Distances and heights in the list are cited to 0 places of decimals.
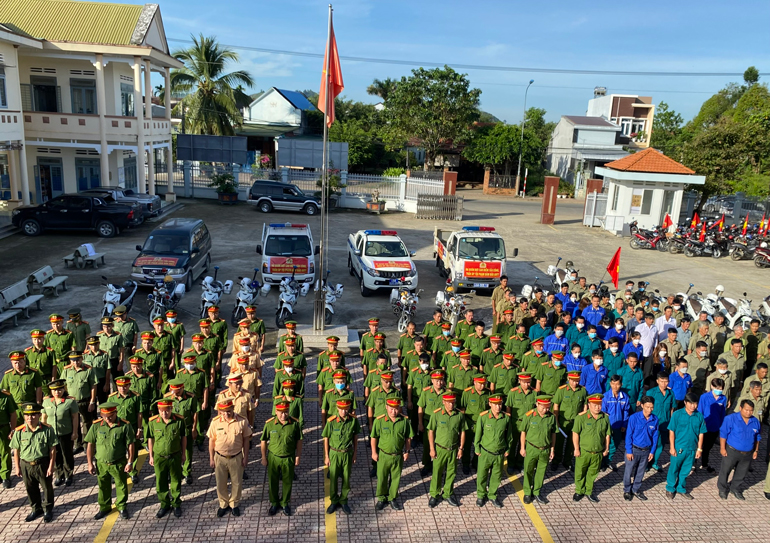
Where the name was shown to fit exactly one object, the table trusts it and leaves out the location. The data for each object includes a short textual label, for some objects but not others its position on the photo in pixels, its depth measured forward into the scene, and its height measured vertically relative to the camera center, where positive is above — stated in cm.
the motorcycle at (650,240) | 2500 -303
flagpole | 1127 -69
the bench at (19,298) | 1305 -367
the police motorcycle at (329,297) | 1324 -324
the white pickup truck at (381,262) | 1579 -292
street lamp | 4573 +90
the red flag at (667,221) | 2450 -216
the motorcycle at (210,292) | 1282 -318
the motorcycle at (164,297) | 1311 -345
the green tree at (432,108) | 4400 +357
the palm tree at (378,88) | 6825 +746
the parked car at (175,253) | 1498 -292
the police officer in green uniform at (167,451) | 661 -341
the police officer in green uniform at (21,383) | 763 -315
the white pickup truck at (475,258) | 1619 -274
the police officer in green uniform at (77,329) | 973 -310
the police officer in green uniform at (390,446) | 685 -334
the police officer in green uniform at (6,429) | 704 -348
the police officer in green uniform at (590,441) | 712 -330
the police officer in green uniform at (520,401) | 759 -306
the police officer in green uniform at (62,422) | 702 -335
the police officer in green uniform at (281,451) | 666 -336
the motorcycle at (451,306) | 1315 -330
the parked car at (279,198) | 3120 -256
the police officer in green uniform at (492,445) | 702 -336
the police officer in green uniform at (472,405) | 759 -314
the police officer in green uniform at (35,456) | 643 -343
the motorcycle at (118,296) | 1264 -341
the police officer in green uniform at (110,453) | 646 -340
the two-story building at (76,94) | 2578 +203
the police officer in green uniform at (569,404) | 775 -311
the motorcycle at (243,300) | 1294 -330
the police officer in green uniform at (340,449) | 679 -338
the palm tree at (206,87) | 3872 +376
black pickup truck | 2234 -289
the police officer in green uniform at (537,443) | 706 -333
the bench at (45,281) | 1466 -366
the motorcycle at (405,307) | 1339 -344
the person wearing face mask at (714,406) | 787 -313
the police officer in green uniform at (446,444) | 698 -337
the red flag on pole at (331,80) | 1161 +142
